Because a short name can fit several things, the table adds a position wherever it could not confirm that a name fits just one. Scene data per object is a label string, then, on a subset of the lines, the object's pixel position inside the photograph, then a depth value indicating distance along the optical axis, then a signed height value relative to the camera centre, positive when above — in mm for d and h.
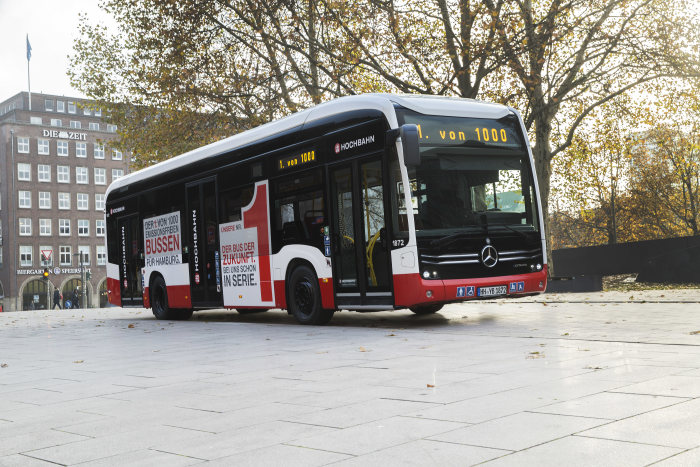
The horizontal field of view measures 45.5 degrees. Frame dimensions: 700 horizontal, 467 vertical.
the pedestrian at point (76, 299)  79719 +535
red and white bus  11672 +1179
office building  80812 +10457
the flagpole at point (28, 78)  77525 +22803
